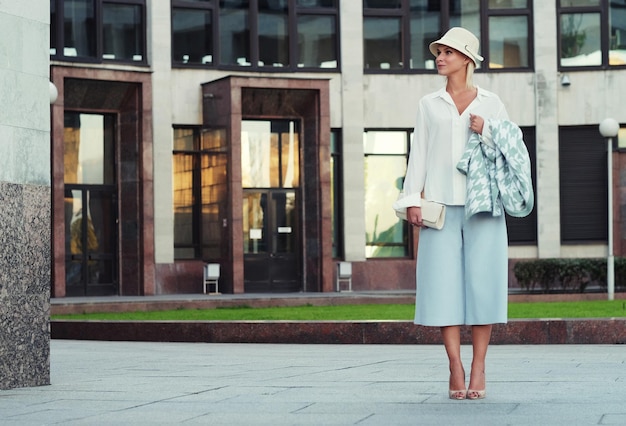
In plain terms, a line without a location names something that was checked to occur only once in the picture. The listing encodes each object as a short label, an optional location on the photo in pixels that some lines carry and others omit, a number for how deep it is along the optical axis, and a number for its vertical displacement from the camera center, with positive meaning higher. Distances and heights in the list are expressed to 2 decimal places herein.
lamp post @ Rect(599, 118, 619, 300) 37.16 +2.00
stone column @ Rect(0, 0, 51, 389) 12.31 +0.30
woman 10.83 +0.00
